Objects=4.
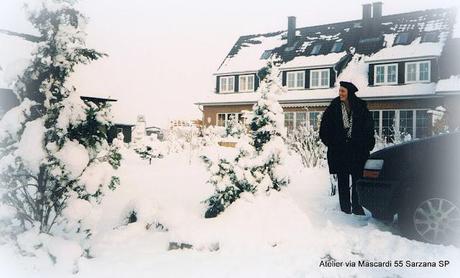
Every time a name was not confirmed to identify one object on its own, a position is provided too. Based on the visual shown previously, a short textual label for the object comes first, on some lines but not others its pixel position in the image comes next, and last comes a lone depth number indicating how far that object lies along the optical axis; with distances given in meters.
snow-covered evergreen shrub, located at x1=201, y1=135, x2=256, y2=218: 4.20
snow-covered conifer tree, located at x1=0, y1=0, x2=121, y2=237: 3.19
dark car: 3.38
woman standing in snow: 4.44
